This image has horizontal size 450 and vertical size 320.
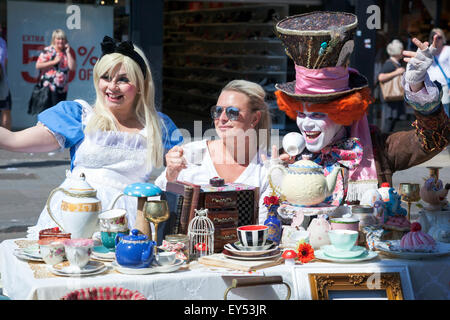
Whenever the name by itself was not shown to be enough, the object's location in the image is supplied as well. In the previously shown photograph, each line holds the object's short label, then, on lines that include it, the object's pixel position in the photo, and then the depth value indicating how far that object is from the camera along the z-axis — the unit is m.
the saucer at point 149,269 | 2.75
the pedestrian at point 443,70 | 9.40
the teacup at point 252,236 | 2.93
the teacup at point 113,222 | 3.01
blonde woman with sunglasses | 3.72
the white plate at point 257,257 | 2.93
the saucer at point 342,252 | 2.97
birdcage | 3.03
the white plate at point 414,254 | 3.03
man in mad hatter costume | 3.51
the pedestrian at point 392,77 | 11.29
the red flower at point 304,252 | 2.98
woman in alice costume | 3.69
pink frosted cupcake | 3.07
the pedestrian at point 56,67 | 10.41
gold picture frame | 2.88
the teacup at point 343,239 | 2.96
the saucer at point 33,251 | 2.92
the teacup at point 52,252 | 2.82
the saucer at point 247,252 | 2.94
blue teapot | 2.74
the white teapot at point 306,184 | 3.11
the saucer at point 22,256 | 2.92
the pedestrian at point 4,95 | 10.19
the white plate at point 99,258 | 2.94
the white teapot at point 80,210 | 3.00
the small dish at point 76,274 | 2.70
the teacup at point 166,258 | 2.84
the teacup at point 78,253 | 2.71
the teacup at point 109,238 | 3.01
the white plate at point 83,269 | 2.71
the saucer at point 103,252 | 2.95
